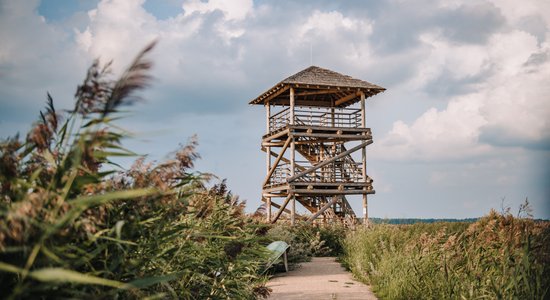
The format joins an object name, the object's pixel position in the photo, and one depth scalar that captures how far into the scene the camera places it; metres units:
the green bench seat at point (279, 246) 9.48
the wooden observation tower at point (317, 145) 22.02
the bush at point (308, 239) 12.25
